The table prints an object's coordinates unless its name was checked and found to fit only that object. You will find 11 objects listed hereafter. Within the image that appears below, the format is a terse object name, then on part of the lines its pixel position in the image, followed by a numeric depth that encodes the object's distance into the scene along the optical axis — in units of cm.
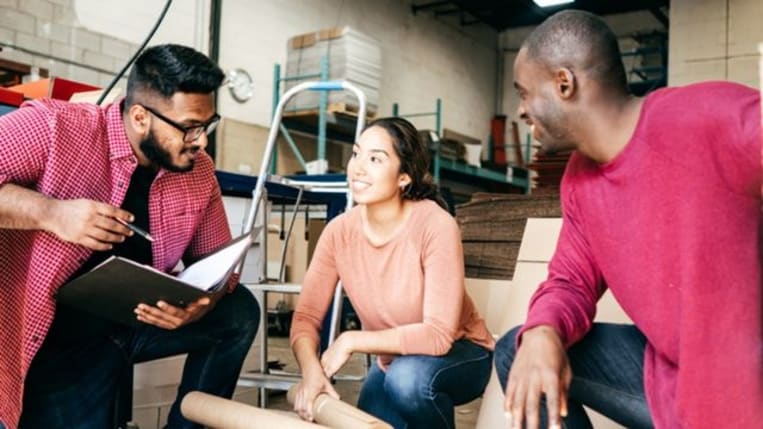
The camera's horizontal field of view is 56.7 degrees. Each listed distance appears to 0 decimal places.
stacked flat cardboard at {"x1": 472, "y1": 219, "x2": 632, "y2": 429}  195
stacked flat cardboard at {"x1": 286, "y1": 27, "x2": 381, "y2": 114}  619
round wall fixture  604
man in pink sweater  106
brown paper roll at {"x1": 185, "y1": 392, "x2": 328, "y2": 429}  136
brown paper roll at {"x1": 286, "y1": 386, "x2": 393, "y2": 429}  130
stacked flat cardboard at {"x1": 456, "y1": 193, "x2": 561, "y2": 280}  293
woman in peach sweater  161
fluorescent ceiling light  613
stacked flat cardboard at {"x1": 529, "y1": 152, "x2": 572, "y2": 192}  447
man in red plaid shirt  144
